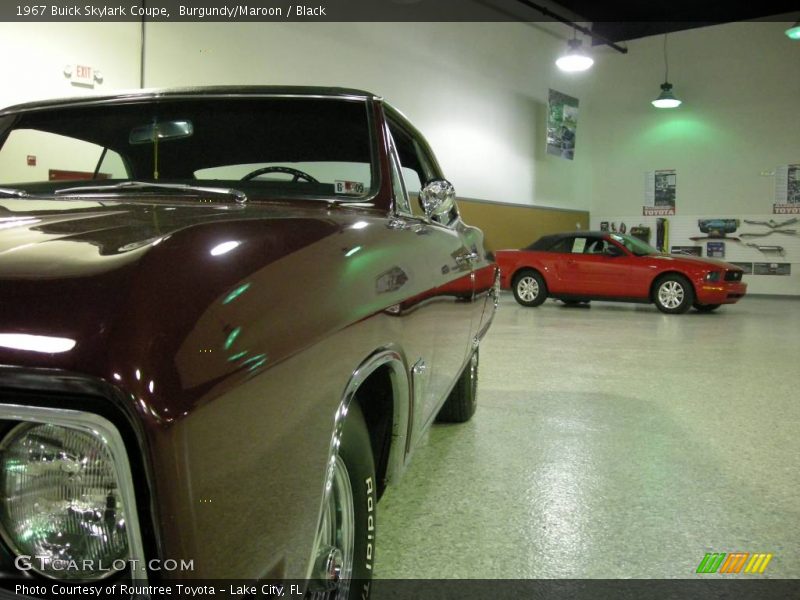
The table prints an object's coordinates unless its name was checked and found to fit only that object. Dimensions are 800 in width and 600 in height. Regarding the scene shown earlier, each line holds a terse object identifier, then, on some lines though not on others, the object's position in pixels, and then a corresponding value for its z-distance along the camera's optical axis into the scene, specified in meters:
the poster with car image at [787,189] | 12.59
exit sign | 5.97
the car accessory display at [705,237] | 13.24
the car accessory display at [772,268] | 12.77
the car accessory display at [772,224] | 12.67
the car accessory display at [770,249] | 12.79
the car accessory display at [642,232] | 14.03
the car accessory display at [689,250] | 13.59
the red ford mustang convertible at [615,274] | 8.70
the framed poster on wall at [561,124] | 12.88
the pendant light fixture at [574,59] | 11.27
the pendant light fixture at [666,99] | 12.87
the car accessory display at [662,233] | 13.84
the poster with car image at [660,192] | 13.73
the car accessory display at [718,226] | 13.18
